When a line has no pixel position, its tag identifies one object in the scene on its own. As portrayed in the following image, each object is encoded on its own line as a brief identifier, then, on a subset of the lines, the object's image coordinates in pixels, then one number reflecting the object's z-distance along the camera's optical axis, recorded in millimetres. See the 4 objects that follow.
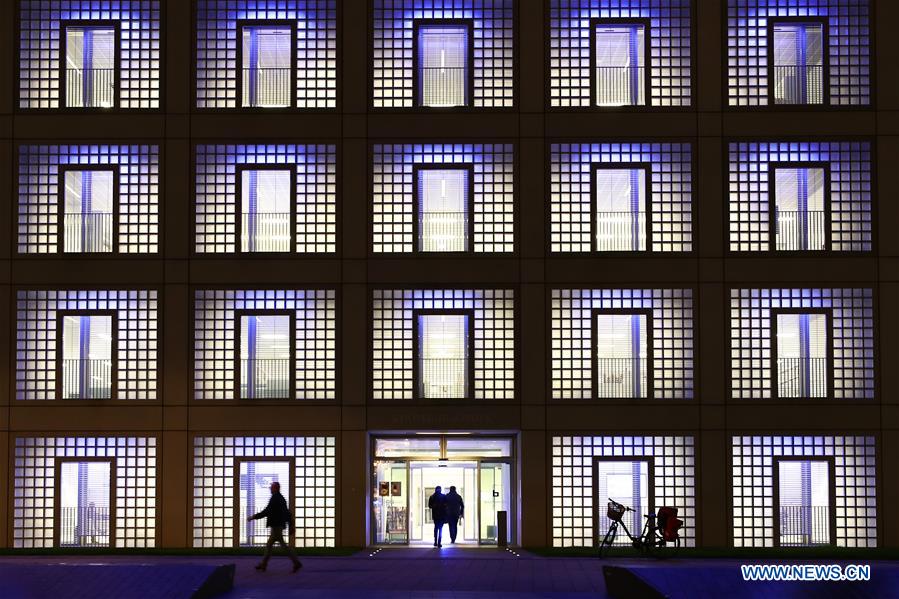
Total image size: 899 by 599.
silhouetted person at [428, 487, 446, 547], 32062
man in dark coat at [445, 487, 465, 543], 32188
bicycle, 29547
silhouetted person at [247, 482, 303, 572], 24266
